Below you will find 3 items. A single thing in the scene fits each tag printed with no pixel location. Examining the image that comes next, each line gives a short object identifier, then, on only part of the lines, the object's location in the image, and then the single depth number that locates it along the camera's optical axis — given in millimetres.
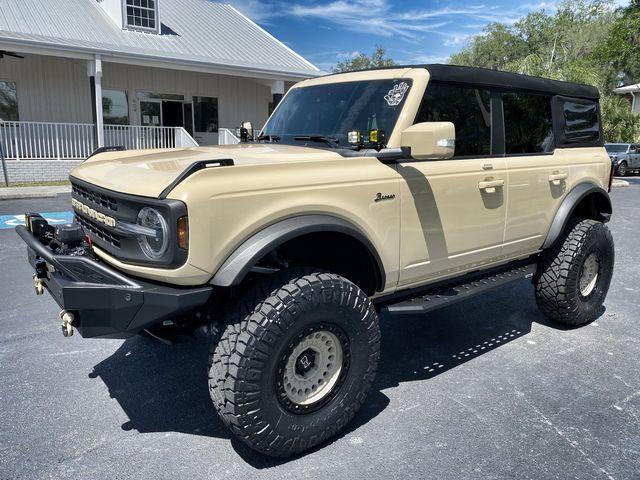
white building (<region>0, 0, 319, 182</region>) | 15305
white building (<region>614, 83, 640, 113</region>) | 39344
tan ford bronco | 2396
